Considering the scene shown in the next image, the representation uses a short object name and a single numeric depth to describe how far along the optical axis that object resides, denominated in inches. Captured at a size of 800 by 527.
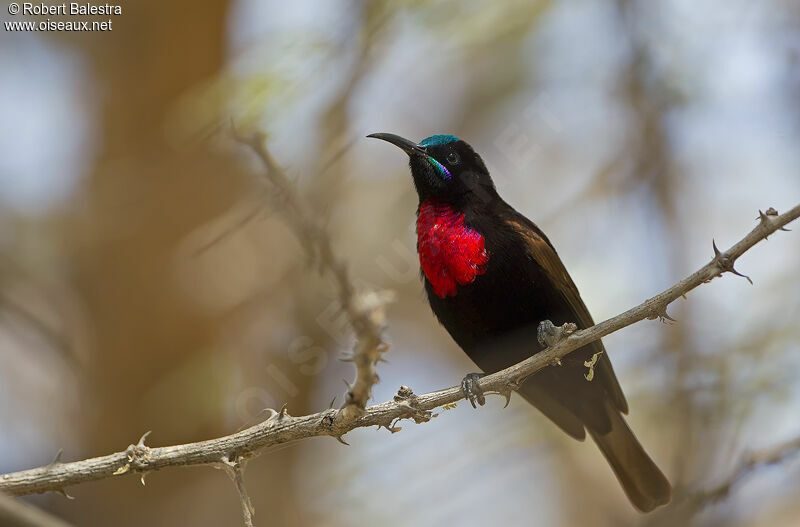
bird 279.6
